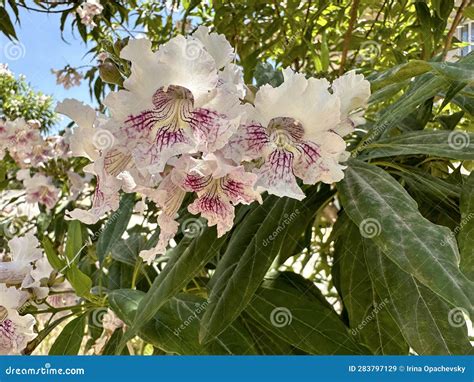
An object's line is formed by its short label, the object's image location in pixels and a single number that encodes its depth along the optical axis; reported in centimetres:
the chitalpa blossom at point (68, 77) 170
